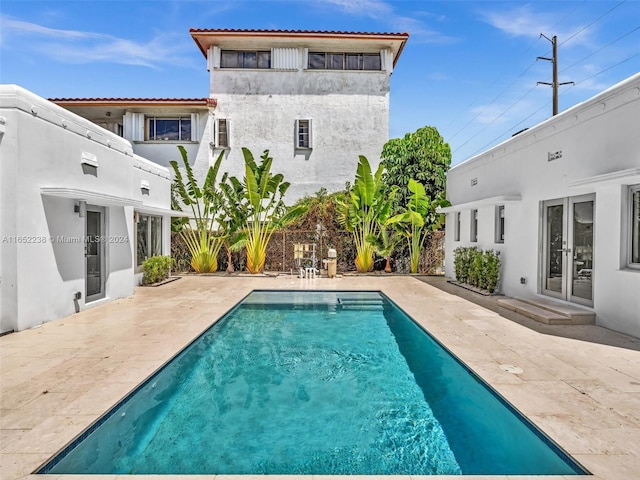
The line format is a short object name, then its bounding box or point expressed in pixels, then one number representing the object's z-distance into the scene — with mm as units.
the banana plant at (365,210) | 16953
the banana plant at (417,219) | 16469
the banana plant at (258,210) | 16812
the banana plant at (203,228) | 16859
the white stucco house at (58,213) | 7262
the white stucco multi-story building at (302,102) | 20984
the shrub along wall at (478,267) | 11953
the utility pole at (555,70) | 19922
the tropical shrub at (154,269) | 13867
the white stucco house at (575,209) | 7168
